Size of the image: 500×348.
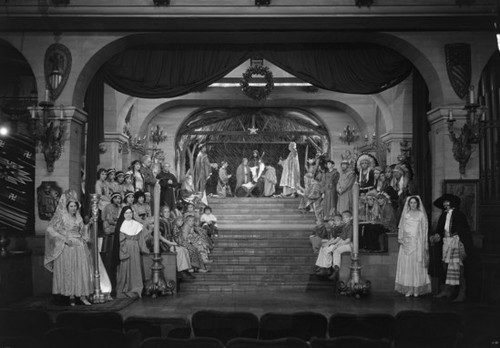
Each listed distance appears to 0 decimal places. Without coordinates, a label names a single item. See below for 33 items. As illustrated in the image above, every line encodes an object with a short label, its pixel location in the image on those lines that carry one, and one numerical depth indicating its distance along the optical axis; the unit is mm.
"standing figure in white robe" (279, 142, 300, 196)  21312
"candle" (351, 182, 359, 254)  9273
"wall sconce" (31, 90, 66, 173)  9734
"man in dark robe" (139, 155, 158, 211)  13531
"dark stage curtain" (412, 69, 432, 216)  10477
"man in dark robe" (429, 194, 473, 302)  8984
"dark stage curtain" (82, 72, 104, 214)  10484
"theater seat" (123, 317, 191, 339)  4637
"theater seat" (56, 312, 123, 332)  4453
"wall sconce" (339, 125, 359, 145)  19500
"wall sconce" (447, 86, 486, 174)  9578
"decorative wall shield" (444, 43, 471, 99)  10195
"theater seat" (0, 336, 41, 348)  3662
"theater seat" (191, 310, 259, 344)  4754
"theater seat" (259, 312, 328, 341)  4699
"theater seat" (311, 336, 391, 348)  3781
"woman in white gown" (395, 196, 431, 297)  9508
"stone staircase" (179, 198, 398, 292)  10133
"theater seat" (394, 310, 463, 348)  4453
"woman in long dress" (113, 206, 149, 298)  9344
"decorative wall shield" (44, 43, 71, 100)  10172
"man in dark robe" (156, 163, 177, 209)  13750
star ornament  20703
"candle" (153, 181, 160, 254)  9116
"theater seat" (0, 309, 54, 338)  4435
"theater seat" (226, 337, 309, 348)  3723
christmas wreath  11914
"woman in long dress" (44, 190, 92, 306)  8273
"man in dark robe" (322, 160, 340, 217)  14289
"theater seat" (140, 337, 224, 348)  3758
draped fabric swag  10797
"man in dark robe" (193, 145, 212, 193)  21047
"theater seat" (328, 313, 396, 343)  4629
